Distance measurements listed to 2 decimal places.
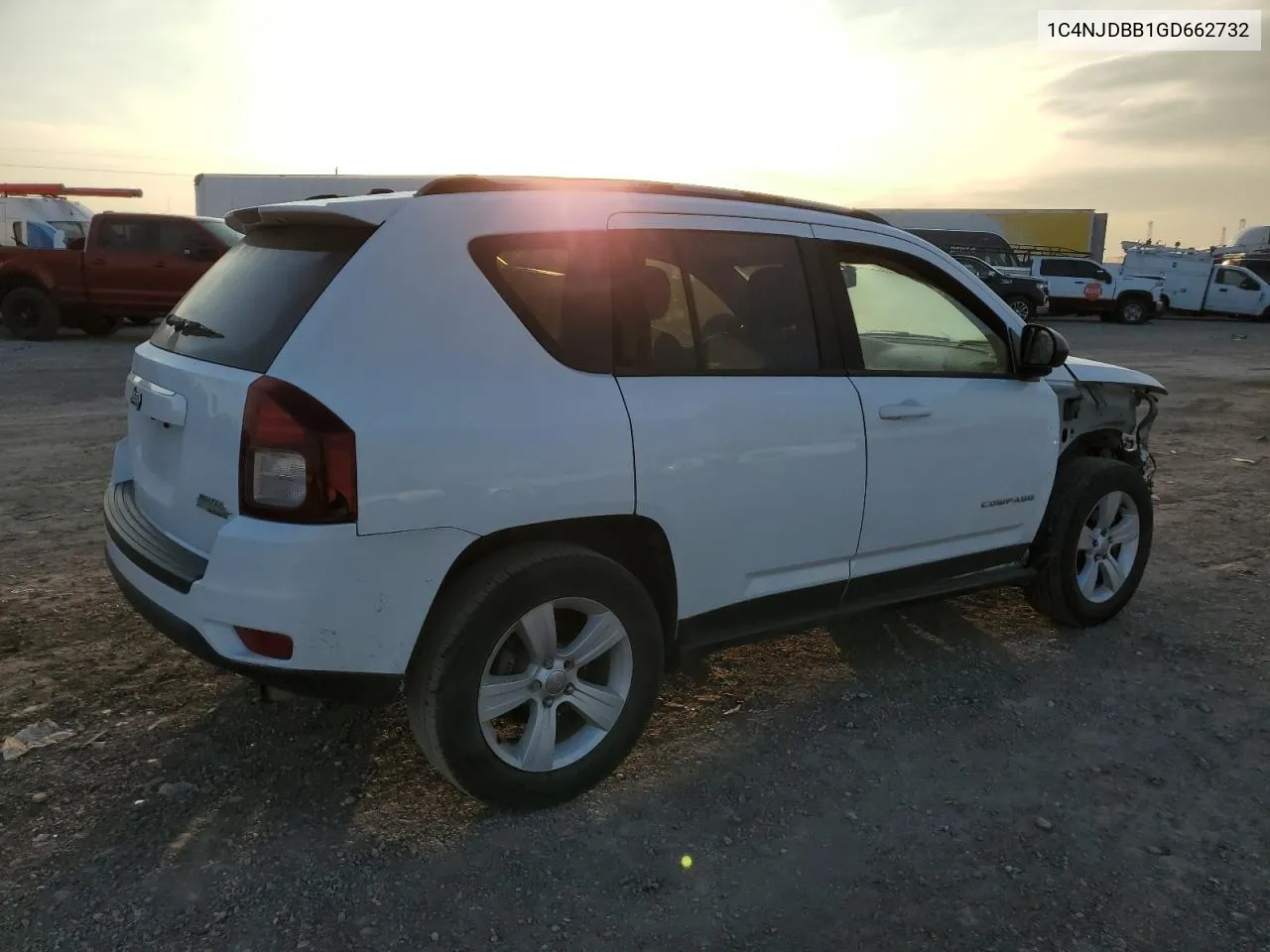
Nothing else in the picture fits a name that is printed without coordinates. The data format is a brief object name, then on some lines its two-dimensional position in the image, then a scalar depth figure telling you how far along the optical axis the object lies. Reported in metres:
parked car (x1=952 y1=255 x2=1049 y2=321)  23.48
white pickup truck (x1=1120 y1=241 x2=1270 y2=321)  28.06
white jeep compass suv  2.50
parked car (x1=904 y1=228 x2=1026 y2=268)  28.94
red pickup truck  15.07
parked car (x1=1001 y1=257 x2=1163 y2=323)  26.42
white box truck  28.02
